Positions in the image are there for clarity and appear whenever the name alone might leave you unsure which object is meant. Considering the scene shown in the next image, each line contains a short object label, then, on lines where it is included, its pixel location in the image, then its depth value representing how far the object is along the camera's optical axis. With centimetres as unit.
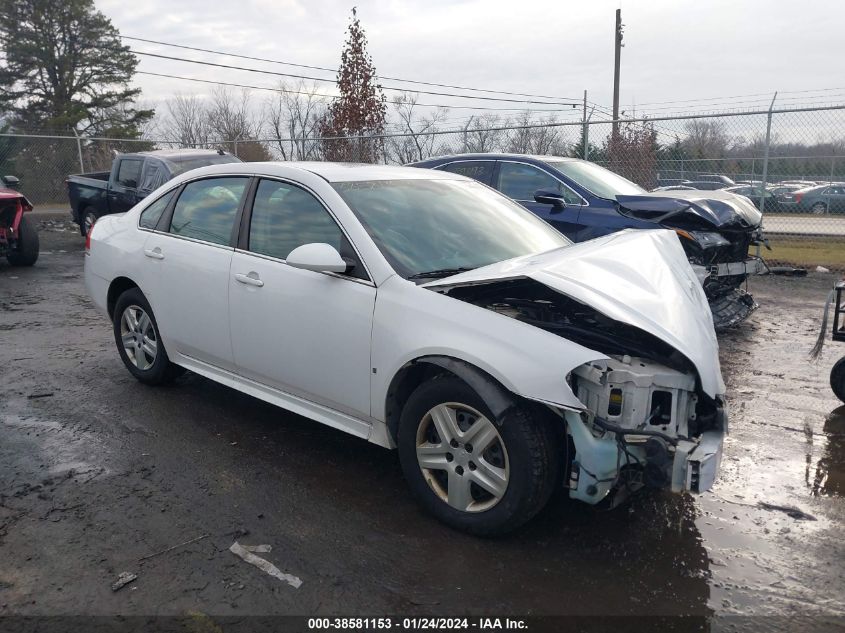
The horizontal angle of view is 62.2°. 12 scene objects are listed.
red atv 1130
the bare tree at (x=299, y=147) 1861
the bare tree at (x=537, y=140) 1358
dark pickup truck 1189
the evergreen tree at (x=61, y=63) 3388
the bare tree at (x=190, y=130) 4384
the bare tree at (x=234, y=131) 2247
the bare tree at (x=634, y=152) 1283
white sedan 299
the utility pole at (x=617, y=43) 2709
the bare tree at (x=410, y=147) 1609
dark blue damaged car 718
